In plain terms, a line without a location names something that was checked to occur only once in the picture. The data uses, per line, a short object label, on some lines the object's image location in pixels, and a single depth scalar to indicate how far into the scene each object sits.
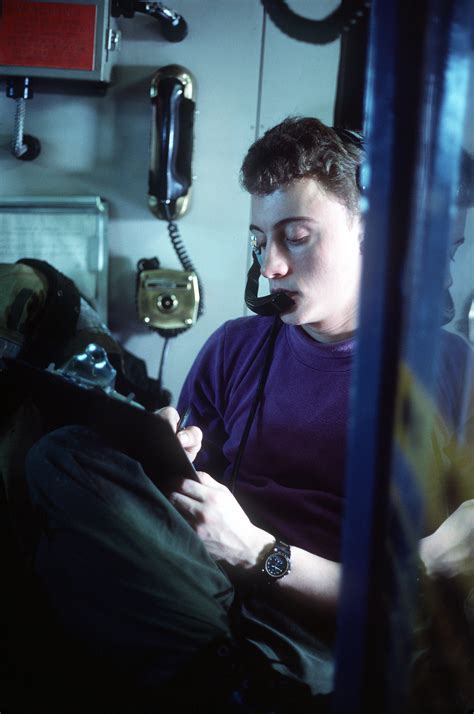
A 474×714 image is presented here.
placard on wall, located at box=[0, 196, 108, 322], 1.57
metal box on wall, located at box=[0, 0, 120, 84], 1.40
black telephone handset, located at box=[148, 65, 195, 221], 1.47
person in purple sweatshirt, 0.73
